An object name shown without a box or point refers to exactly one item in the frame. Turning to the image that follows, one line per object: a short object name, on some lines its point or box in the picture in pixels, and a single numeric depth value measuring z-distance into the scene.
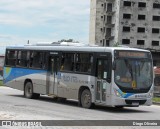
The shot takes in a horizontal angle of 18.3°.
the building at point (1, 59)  57.00
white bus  20.39
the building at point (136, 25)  109.06
